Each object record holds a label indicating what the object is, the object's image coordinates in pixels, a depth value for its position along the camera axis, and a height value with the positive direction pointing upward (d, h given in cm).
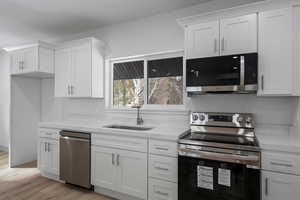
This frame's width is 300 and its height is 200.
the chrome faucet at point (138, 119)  281 -32
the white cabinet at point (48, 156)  286 -95
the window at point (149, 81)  277 +30
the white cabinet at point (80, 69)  303 +53
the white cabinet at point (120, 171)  216 -93
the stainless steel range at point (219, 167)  161 -65
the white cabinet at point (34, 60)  328 +72
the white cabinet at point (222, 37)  194 +72
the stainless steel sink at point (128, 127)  267 -44
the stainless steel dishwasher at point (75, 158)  253 -87
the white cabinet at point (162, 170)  197 -82
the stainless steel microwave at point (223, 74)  188 +29
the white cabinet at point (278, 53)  178 +48
